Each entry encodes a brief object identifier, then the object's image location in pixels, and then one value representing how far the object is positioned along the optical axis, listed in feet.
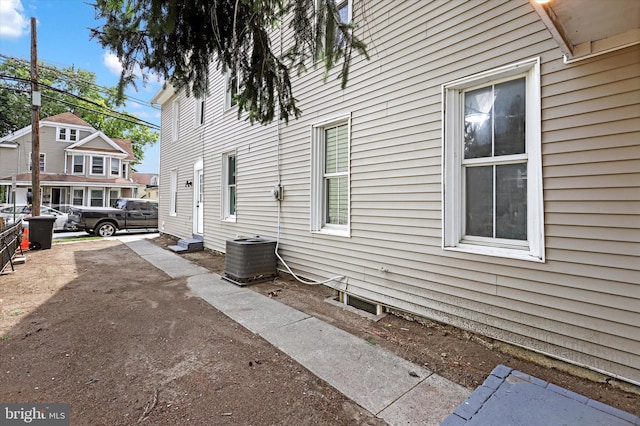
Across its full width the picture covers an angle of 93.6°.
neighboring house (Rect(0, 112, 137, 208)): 71.15
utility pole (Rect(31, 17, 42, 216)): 34.92
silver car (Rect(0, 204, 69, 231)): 47.36
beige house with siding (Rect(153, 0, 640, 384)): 7.47
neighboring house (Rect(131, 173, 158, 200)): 97.45
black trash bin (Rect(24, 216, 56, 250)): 28.86
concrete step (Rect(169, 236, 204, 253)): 28.12
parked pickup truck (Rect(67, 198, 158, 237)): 41.34
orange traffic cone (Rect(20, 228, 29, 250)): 27.86
